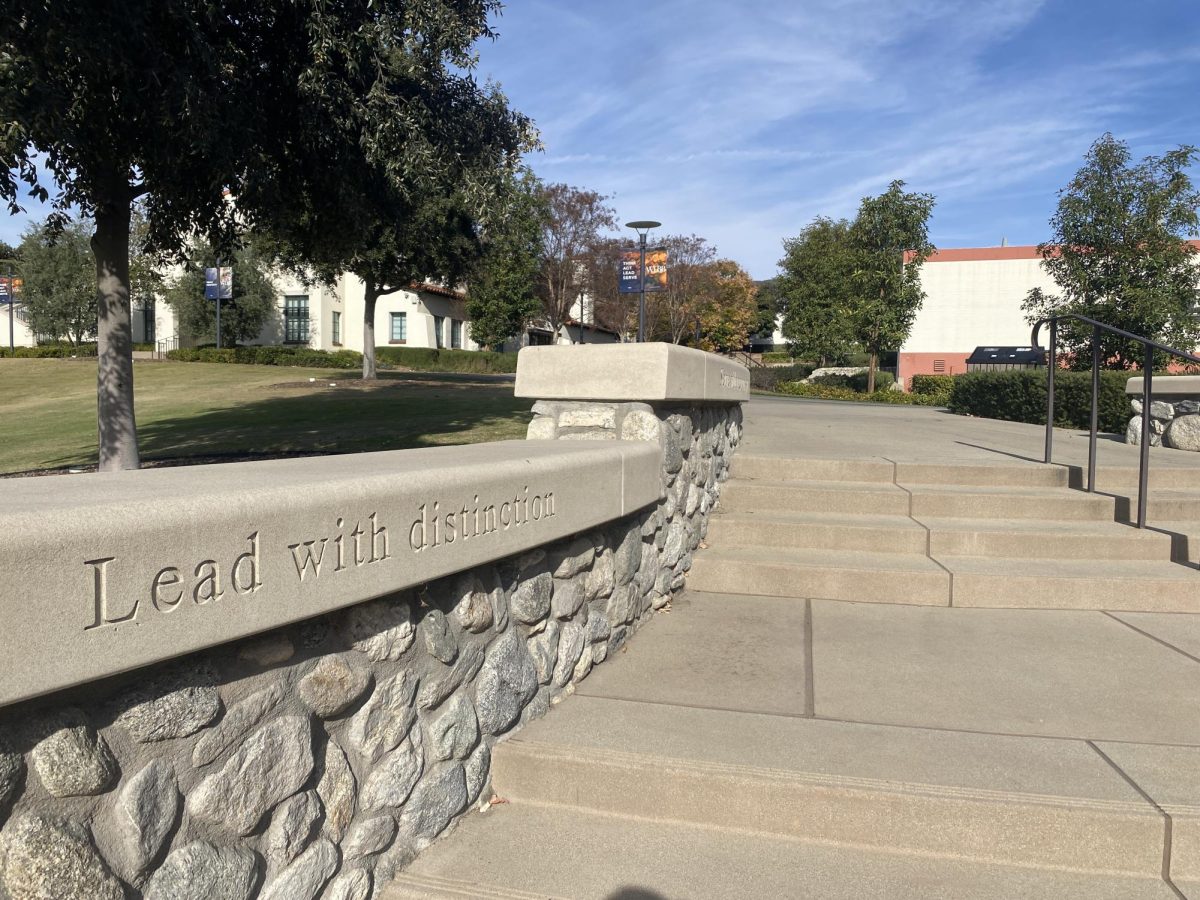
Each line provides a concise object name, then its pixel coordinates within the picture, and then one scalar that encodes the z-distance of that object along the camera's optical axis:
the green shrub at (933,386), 24.74
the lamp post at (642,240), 21.02
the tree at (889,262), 26.66
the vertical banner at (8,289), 40.39
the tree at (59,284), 40.50
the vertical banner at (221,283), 35.08
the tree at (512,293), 32.75
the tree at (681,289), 48.06
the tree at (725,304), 49.12
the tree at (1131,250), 17.77
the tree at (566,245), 42.16
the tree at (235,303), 38.47
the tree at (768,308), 73.18
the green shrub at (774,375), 38.01
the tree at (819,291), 31.38
